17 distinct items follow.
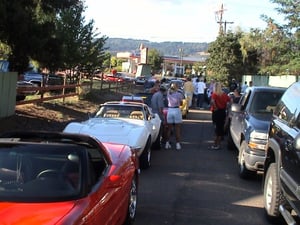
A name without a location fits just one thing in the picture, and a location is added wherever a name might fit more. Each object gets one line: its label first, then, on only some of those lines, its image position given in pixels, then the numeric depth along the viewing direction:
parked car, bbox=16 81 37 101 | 17.43
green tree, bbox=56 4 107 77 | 30.24
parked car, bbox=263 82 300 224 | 5.32
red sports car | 3.94
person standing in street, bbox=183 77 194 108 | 24.82
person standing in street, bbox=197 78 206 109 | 27.03
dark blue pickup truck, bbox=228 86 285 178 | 8.84
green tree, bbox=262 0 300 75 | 25.94
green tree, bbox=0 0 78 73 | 13.97
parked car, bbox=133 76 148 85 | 59.24
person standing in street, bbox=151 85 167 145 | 14.02
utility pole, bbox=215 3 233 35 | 76.69
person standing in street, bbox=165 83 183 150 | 13.32
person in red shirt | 13.51
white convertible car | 9.75
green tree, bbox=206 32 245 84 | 55.16
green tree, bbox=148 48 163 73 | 141.99
